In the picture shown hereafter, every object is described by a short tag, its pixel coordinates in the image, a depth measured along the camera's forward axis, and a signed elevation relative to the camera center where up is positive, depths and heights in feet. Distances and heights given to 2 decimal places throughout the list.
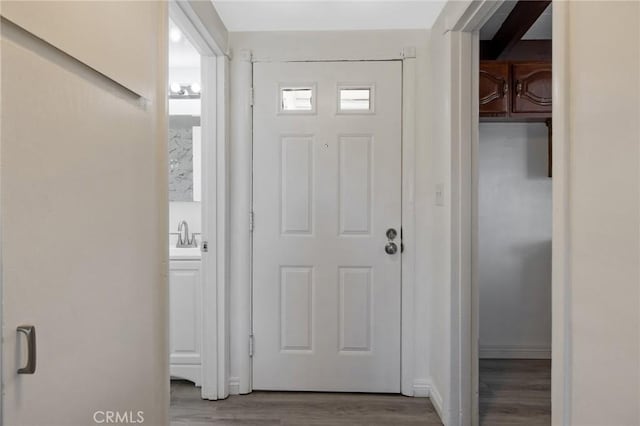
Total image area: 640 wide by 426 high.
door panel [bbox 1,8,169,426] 2.80 -0.22
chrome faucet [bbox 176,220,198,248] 10.30 -0.68
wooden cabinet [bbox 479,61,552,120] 9.19 +2.72
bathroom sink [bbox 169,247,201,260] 8.64 -0.95
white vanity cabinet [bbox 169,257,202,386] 8.67 -2.33
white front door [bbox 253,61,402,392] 8.52 -0.32
